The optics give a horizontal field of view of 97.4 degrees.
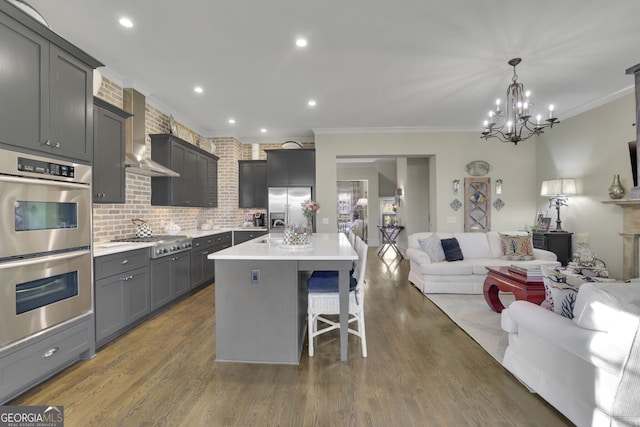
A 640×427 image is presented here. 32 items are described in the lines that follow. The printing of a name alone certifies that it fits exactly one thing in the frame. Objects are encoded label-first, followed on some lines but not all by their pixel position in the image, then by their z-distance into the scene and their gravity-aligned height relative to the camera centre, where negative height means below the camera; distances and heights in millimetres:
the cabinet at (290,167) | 5974 +1028
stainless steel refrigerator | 5875 +218
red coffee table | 2994 -817
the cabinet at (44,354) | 1775 -991
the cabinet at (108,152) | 2861 +690
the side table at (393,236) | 7840 -648
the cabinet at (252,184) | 6410 +730
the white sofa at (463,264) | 4223 -766
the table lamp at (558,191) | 4863 +409
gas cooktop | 3346 -350
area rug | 2676 -1221
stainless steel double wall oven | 1792 -191
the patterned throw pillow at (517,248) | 4504 -554
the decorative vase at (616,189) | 4148 +364
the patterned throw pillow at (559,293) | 1778 -520
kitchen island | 2350 -741
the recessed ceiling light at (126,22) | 2486 +1747
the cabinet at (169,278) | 3382 -807
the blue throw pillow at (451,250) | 4512 -575
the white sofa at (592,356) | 1338 -763
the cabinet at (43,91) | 1812 +923
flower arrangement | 3326 +87
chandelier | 3120 +1254
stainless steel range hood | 3443 +999
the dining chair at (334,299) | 2441 -729
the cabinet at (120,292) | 2576 -762
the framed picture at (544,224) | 5285 -190
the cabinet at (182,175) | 4242 +739
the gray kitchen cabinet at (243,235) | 5801 -400
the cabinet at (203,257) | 4297 -641
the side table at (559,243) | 4938 -523
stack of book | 3027 -641
